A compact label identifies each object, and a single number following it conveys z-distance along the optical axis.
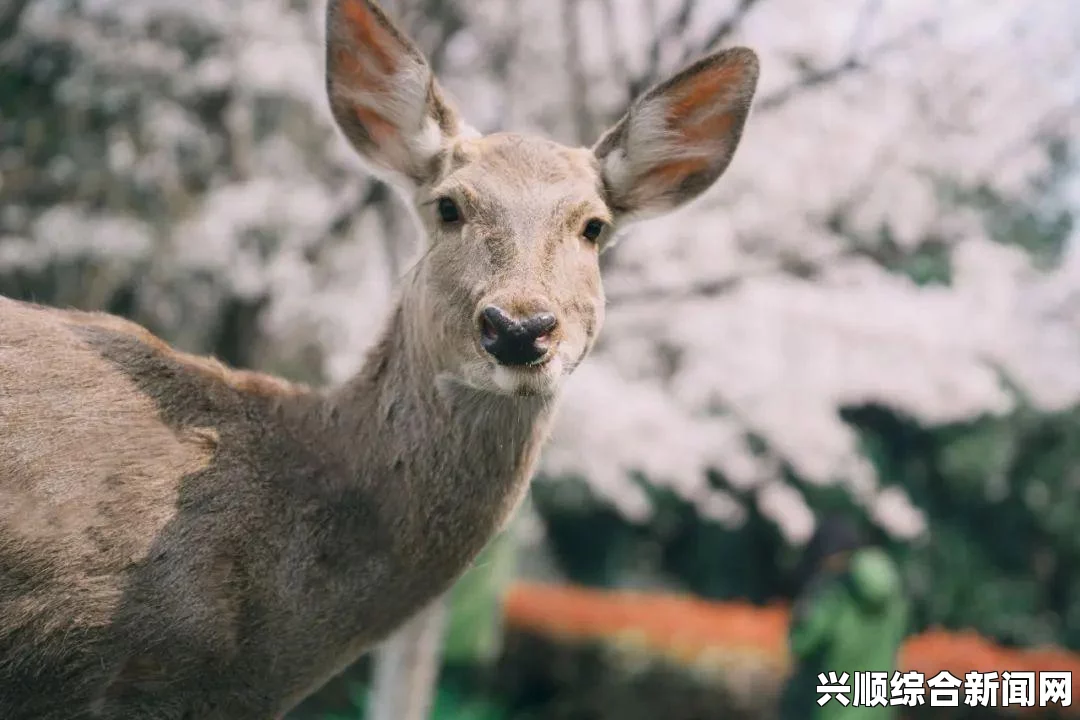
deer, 2.58
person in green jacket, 8.20
